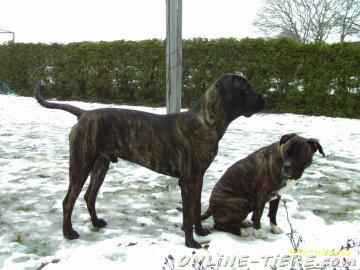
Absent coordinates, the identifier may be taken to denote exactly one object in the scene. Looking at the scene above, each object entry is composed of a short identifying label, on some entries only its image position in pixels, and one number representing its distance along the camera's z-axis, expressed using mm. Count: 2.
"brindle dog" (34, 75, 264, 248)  3844
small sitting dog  3764
